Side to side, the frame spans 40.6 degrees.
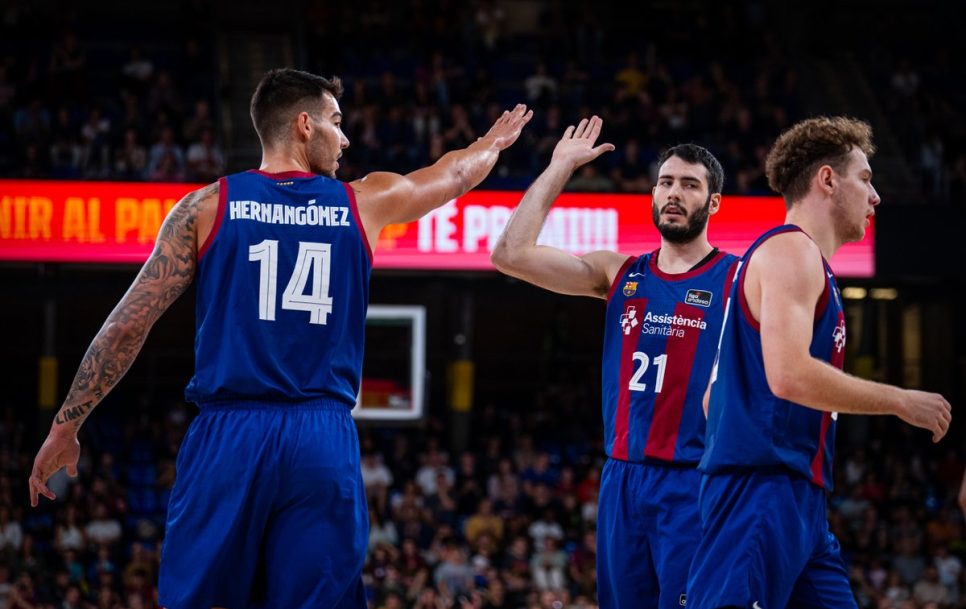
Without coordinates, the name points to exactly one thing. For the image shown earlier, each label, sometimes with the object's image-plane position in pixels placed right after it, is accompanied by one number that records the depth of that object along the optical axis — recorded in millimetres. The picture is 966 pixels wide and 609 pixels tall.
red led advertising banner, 15836
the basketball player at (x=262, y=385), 4395
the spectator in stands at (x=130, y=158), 17844
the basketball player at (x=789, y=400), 4090
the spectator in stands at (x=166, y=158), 17734
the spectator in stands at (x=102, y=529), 16062
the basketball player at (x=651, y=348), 5641
